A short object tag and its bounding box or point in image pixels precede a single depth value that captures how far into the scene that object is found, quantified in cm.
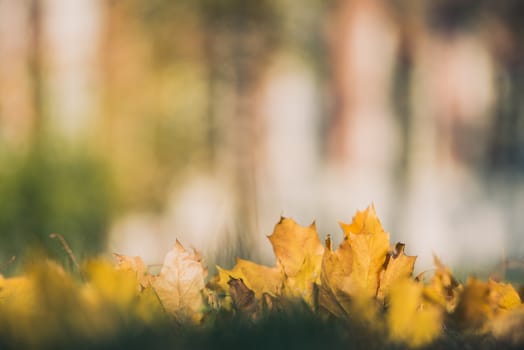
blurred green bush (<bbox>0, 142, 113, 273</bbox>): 1559
